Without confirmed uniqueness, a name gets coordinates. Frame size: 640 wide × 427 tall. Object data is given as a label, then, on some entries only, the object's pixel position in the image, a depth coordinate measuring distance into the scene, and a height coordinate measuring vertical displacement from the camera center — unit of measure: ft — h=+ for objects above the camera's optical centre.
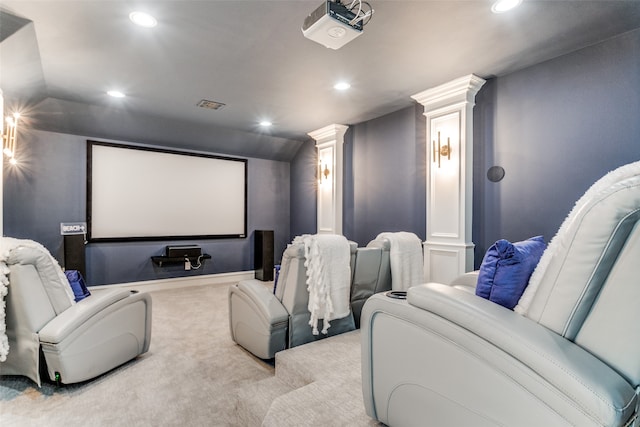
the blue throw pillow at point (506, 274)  3.86 -0.70
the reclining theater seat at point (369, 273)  8.46 -1.51
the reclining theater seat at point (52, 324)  6.41 -2.15
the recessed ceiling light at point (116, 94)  12.34 +4.77
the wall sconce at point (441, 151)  11.85 +2.39
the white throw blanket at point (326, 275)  7.38 -1.34
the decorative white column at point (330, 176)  16.85 +2.11
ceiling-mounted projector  6.35 +3.84
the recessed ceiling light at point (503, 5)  7.19 +4.68
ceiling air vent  13.55 +4.77
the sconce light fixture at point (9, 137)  11.49 +2.92
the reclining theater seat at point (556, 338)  2.75 -1.16
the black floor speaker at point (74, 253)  13.99 -1.47
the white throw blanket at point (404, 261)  8.95 -1.24
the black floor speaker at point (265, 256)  18.93 -2.25
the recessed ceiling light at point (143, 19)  7.56 +4.70
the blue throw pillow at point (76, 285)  7.48 -1.53
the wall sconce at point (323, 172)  17.42 +2.41
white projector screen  15.58 +1.24
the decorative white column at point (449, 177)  11.37 +1.41
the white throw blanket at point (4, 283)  6.17 -1.21
